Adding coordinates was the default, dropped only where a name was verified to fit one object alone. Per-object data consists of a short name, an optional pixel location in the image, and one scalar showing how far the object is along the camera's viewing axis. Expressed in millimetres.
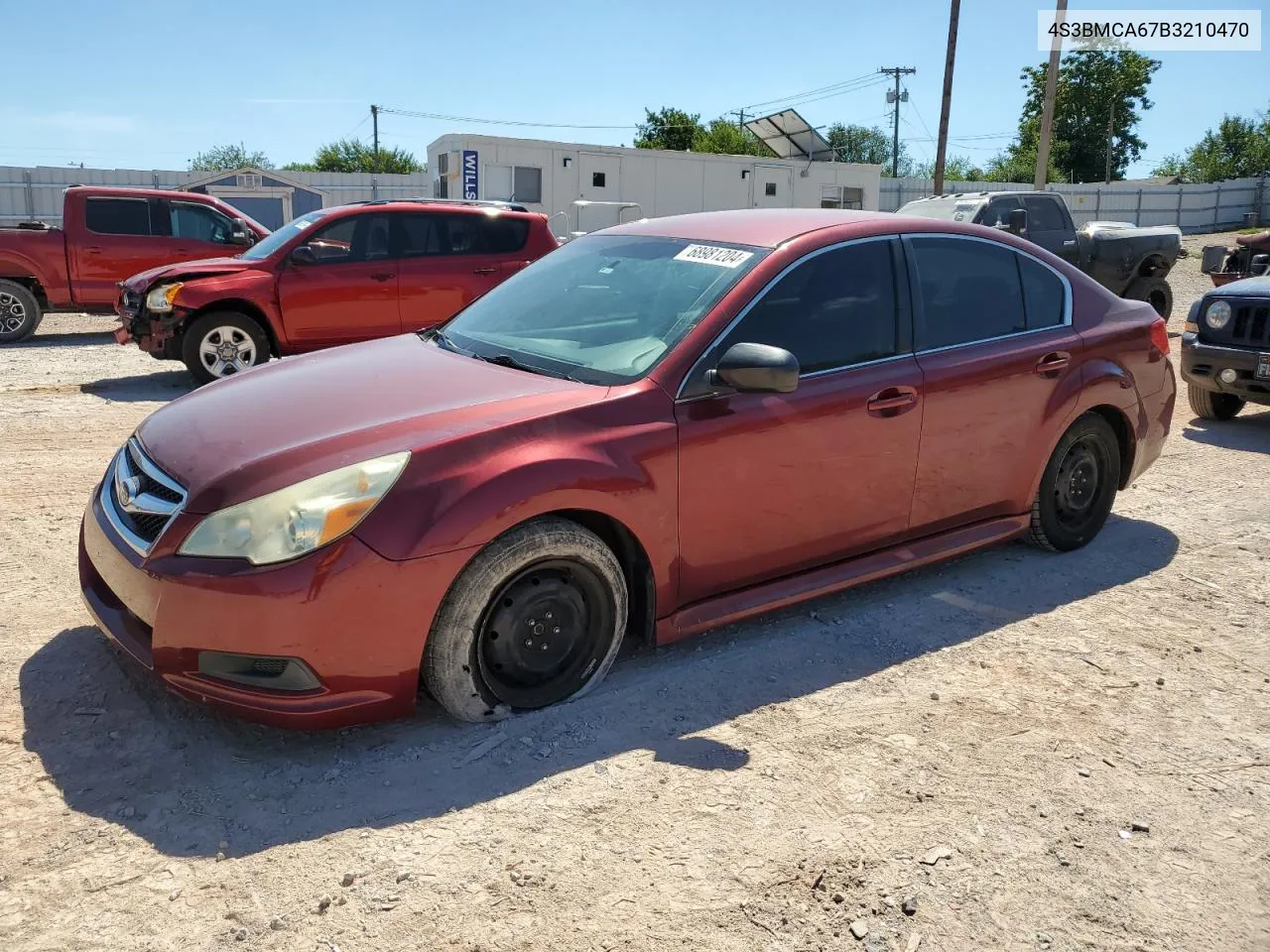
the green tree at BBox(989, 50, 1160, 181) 60781
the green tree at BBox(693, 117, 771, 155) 56469
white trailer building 21141
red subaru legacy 2928
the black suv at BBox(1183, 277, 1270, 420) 7688
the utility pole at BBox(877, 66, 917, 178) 63938
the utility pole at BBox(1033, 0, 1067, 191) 23297
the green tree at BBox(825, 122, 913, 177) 87312
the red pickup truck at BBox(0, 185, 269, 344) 12266
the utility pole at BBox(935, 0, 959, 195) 25094
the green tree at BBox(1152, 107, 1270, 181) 62250
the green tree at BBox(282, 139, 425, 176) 71175
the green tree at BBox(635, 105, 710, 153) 59875
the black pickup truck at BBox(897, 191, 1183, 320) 13734
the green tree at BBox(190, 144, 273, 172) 78125
